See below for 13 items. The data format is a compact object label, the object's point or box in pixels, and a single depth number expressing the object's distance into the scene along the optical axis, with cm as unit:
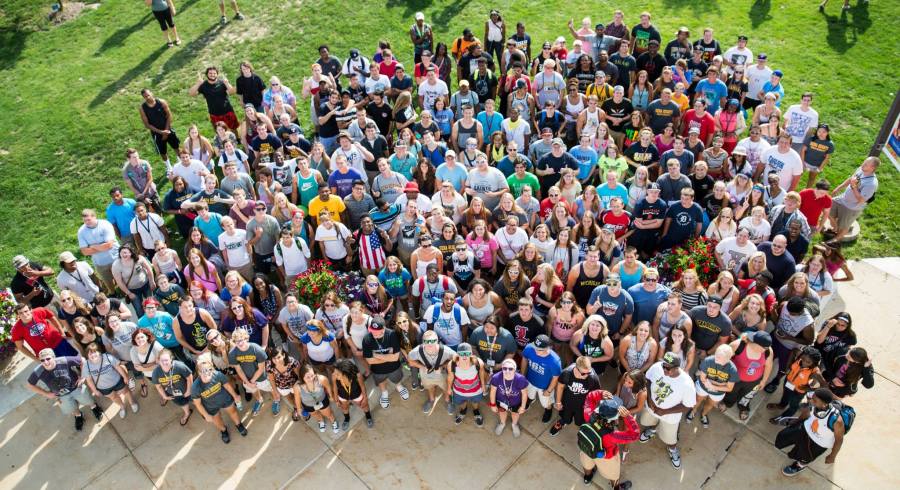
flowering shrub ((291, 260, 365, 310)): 914
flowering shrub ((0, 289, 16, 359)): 986
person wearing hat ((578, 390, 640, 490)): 717
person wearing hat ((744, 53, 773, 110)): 1314
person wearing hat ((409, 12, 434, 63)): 1523
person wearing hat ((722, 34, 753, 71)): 1366
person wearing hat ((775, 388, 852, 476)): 739
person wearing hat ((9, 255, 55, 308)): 979
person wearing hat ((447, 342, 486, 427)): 799
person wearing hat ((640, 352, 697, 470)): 761
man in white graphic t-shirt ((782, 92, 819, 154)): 1169
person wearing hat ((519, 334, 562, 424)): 786
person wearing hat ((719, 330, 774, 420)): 771
